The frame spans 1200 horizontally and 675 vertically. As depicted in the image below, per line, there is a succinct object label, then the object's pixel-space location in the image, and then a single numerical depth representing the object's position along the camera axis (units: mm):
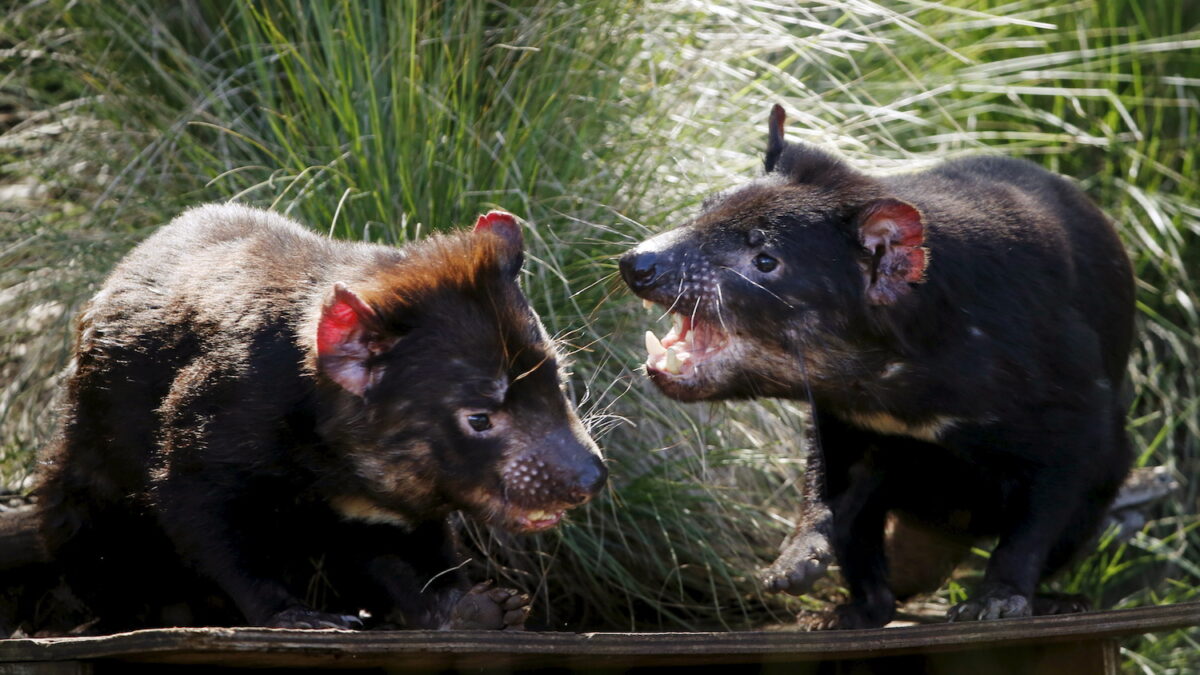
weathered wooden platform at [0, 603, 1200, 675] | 5016
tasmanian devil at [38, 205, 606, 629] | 5828
